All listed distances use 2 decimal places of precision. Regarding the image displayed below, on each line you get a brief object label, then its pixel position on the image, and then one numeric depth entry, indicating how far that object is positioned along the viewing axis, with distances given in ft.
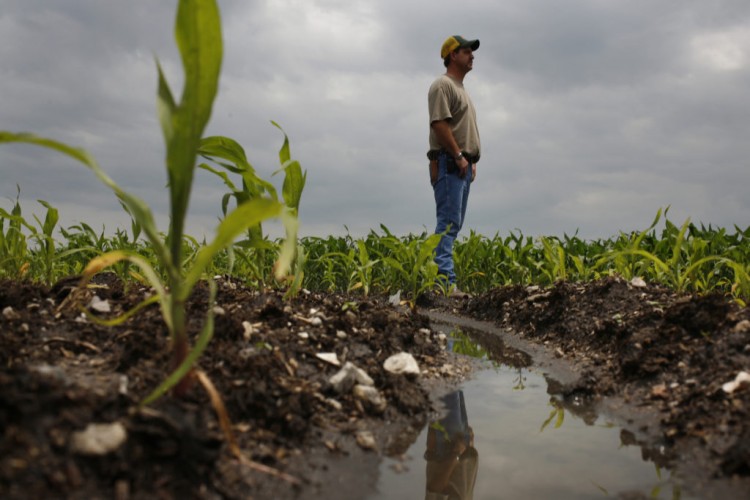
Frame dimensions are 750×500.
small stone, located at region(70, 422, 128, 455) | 3.65
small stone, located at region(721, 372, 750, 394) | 6.08
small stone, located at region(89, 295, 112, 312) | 7.43
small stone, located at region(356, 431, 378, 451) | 5.35
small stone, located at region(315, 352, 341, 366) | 6.81
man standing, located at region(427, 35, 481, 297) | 17.98
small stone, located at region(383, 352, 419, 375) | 7.25
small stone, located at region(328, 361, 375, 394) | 6.21
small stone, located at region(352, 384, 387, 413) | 6.19
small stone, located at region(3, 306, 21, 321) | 6.59
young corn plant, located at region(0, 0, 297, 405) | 4.03
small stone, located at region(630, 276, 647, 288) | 12.48
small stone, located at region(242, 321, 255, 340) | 6.50
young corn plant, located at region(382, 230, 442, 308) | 13.87
